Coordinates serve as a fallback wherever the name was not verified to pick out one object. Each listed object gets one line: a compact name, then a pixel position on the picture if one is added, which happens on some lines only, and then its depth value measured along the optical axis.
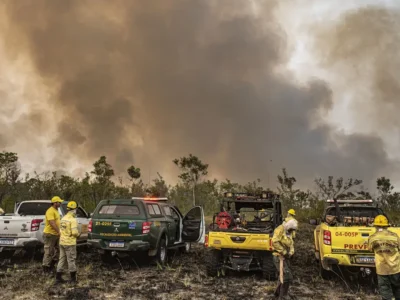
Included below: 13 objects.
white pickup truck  9.77
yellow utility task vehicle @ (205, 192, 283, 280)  8.59
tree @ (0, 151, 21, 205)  25.09
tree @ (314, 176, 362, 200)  27.73
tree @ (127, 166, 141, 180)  31.89
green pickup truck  9.66
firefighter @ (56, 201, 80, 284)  8.12
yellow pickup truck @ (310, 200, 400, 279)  7.64
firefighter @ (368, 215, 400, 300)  5.84
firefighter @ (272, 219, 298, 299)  6.94
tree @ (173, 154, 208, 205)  31.41
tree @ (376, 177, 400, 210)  25.89
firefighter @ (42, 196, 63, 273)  9.02
